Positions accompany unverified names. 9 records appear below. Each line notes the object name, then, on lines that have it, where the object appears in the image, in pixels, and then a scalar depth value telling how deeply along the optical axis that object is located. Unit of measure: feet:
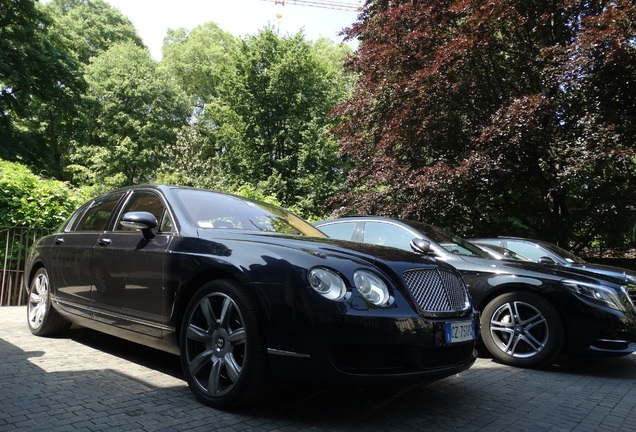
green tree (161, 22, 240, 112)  120.16
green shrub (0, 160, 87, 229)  24.61
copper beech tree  34.35
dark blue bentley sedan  9.36
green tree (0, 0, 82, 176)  59.52
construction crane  193.96
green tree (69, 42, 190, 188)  96.17
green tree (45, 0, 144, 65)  105.40
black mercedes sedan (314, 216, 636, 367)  16.06
